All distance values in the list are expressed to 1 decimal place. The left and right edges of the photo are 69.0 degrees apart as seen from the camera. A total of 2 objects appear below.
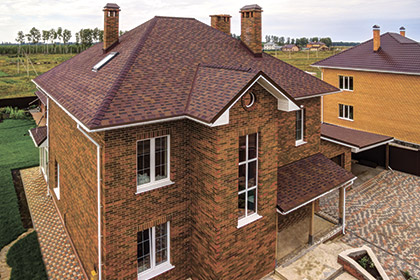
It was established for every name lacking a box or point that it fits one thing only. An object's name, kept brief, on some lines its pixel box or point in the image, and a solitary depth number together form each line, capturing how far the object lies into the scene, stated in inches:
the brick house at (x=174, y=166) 325.7
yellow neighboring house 813.2
